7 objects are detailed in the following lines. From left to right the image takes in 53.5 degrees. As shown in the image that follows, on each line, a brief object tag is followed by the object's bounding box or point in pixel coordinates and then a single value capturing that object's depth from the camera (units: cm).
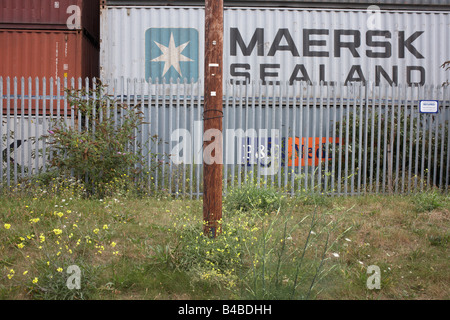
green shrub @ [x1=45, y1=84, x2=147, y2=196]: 747
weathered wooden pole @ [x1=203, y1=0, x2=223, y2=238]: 480
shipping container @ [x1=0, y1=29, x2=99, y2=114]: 1060
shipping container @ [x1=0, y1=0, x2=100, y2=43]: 1060
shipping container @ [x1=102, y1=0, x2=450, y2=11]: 1024
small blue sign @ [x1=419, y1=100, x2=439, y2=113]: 853
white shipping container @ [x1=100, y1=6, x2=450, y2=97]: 1025
